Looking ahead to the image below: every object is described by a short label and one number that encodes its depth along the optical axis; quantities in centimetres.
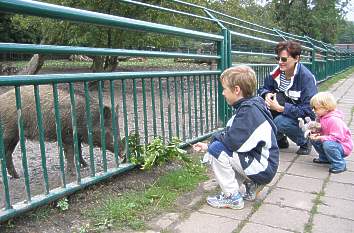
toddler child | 444
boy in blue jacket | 328
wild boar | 427
